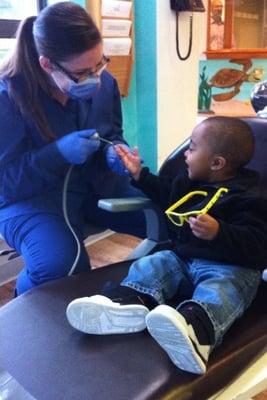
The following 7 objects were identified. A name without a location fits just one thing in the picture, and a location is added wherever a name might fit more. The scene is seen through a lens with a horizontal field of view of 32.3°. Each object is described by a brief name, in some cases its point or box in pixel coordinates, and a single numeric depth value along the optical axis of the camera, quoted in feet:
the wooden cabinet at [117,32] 6.57
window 6.31
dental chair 2.65
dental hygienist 3.91
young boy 2.91
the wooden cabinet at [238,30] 11.24
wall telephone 7.21
